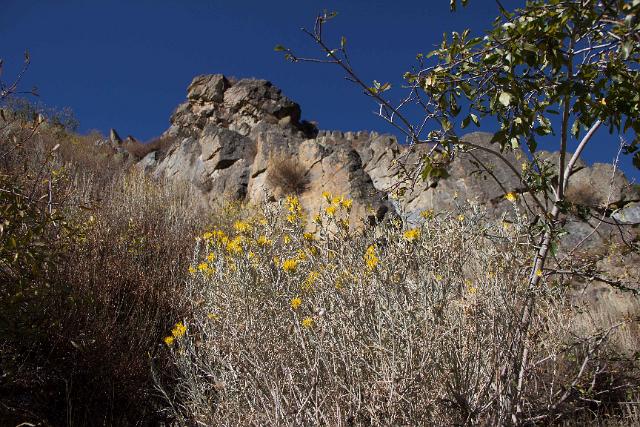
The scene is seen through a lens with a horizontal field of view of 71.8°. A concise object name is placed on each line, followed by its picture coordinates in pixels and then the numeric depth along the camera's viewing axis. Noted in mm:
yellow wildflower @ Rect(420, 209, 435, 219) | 2631
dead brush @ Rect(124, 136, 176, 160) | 17375
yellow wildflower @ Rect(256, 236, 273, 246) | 2371
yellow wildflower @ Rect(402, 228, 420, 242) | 1993
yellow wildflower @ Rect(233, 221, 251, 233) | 2786
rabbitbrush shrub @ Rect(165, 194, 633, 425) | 1836
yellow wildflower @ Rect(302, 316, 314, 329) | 1971
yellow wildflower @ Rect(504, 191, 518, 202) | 2454
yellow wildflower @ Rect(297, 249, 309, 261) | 2435
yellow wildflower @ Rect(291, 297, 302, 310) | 2049
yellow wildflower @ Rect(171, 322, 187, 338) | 2492
